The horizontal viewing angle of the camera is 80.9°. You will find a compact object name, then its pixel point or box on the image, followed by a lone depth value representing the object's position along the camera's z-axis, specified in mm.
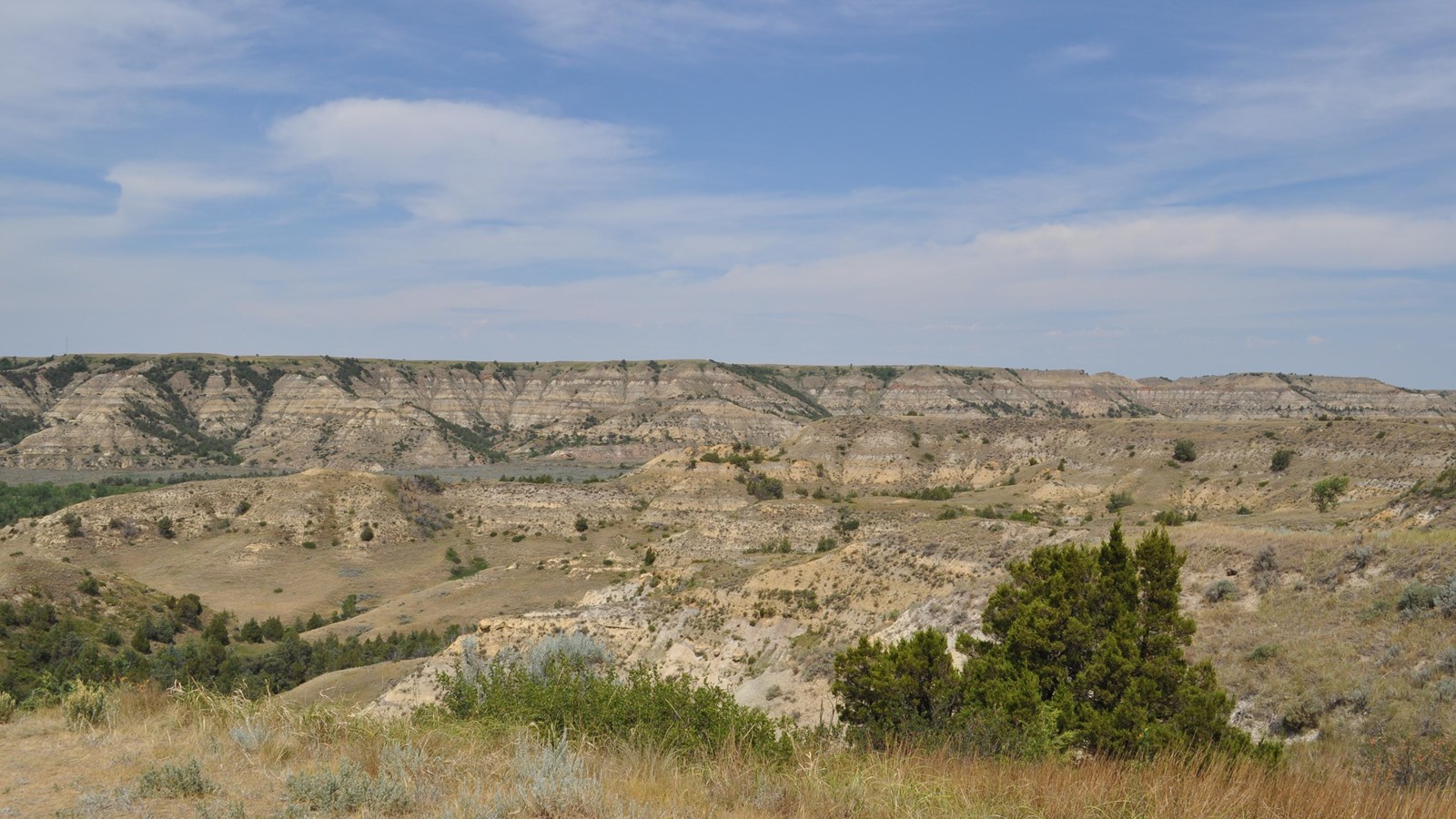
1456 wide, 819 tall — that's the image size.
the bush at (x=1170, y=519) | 39959
